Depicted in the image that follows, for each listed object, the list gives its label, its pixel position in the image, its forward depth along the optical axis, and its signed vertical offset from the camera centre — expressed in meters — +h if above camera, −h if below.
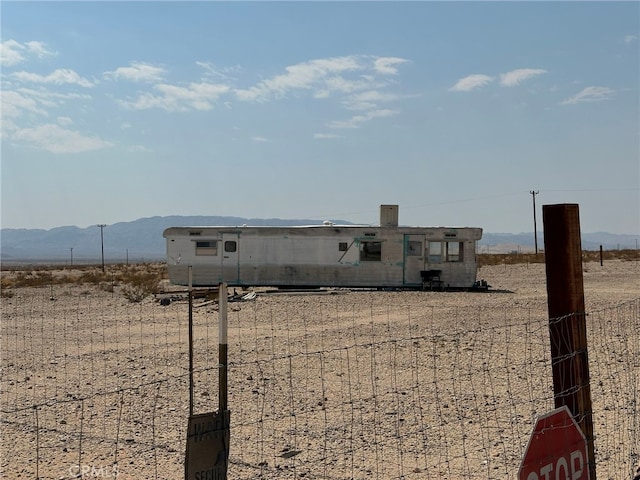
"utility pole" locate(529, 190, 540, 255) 70.06 +4.30
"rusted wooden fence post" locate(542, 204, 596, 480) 3.88 -0.34
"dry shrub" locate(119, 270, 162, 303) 21.92 -1.28
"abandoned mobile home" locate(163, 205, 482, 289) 23.81 -0.18
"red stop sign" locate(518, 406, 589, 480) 3.19 -1.05
